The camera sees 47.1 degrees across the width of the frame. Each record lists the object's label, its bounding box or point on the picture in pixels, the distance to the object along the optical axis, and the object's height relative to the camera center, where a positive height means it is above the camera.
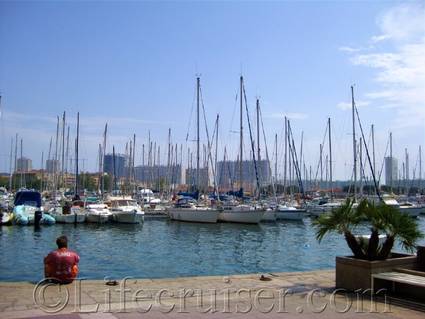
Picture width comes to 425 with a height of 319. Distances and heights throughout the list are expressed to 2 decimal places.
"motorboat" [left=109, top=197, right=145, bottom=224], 53.78 -3.79
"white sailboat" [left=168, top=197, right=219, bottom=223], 56.06 -3.78
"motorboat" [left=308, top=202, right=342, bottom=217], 68.06 -3.64
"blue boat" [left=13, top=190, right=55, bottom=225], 48.63 -3.36
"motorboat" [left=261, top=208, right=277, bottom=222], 59.15 -4.11
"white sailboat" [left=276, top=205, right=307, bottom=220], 63.41 -4.09
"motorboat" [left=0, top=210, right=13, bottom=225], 47.17 -3.85
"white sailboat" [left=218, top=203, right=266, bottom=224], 55.25 -3.73
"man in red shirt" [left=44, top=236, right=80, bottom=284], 11.98 -2.15
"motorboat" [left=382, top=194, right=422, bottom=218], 73.71 -3.63
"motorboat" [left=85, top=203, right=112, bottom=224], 53.30 -3.84
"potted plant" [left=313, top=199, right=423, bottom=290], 11.34 -1.34
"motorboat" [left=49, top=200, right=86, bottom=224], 51.78 -3.72
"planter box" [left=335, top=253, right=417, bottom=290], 11.17 -1.98
